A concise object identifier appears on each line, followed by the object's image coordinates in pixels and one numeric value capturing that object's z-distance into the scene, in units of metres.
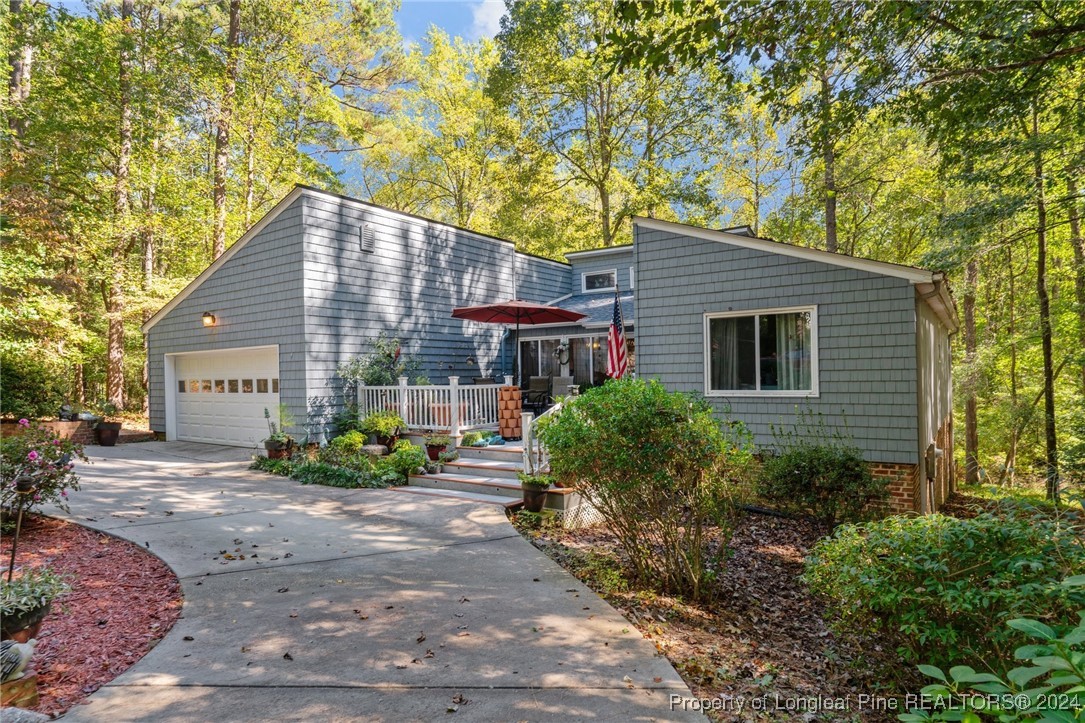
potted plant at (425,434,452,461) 9.47
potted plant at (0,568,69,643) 2.96
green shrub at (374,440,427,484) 8.87
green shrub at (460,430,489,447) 9.80
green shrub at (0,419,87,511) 4.91
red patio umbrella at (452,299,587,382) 10.70
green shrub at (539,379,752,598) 4.31
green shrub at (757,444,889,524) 7.08
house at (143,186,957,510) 7.65
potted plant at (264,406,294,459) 10.11
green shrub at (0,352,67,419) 11.81
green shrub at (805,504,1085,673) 2.52
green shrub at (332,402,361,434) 10.64
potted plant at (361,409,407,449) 10.04
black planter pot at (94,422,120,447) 12.38
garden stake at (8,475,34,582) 4.76
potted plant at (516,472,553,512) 6.81
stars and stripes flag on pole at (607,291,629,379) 9.23
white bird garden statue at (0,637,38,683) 2.58
